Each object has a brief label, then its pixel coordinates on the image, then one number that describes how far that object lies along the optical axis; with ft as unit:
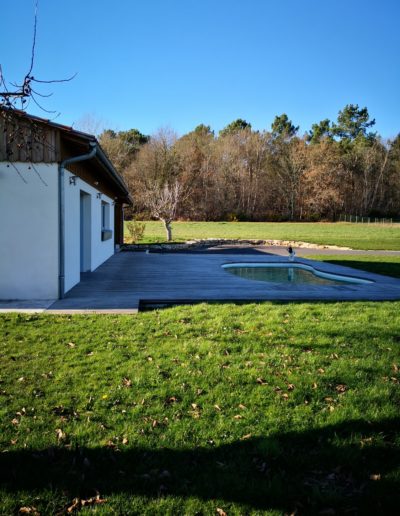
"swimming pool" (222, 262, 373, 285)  37.05
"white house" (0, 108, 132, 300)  23.24
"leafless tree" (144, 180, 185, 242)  74.33
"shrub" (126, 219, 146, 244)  74.64
